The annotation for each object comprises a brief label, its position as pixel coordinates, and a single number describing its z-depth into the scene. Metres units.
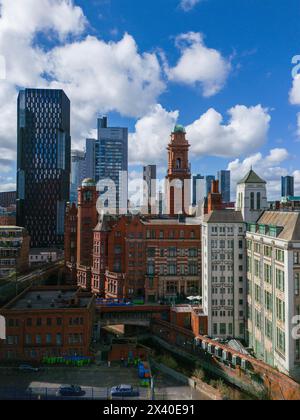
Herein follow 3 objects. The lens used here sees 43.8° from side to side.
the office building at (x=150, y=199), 70.14
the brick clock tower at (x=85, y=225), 56.94
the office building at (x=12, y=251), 62.16
